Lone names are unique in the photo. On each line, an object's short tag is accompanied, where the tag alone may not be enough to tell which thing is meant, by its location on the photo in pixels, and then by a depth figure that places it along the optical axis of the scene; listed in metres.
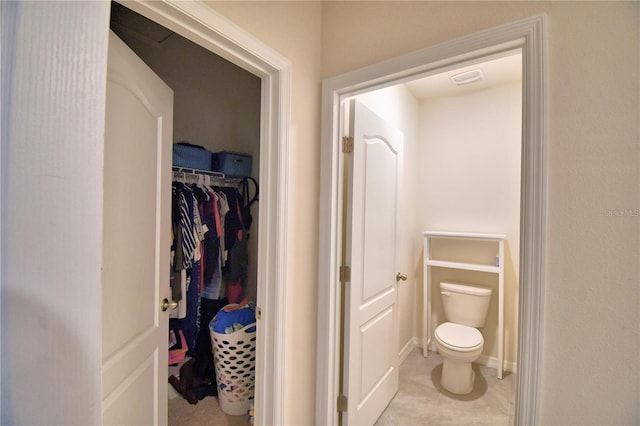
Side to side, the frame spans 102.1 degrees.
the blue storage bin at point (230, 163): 2.13
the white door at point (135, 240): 0.84
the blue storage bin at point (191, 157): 1.85
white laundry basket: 1.70
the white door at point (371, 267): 1.47
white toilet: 2.01
